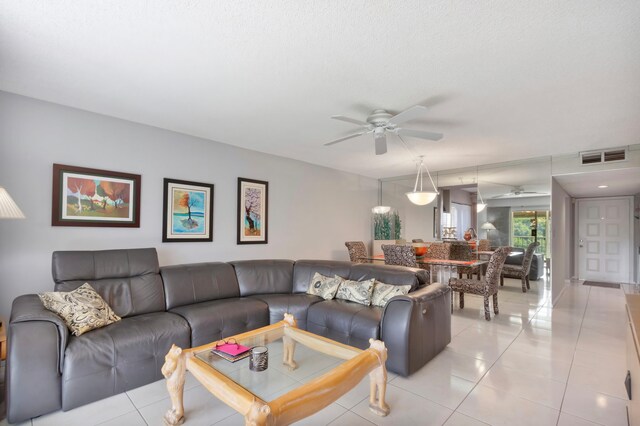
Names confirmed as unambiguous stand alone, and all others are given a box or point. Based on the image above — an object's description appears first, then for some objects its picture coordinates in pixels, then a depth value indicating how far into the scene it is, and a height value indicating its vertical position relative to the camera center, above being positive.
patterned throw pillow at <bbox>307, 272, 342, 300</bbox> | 3.51 -0.79
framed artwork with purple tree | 4.60 +0.10
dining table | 4.46 -0.72
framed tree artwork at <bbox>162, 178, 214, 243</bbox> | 3.83 +0.07
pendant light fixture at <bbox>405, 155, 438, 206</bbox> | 4.74 +0.34
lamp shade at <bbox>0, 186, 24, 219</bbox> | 2.14 +0.05
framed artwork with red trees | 3.07 +0.20
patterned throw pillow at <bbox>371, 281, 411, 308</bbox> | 3.10 -0.74
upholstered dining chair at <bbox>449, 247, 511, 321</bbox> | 4.18 -0.89
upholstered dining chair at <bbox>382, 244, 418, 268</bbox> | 4.41 -0.53
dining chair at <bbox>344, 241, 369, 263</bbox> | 5.59 -0.62
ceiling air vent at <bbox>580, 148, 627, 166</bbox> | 4.39 +0.93
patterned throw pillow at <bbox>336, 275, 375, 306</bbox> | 3.23 -0.78
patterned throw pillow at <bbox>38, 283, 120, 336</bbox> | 2.27 -0.70
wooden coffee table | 1.48 -0.91
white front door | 6.73 -0.42
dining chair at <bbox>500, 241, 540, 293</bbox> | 5.45 -0.90
